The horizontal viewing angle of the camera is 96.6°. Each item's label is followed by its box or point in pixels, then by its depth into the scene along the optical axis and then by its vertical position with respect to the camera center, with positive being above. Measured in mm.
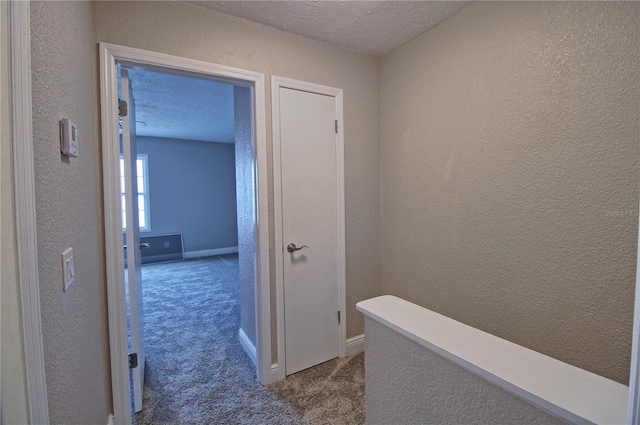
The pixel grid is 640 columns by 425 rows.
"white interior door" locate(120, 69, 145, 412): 1601 -180
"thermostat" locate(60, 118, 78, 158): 892 +230
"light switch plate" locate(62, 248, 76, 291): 855 -191
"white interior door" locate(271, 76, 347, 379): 1920 +160
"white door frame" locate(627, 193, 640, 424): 474 -291
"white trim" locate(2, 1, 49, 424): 568 +18
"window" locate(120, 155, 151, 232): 5594 +264
